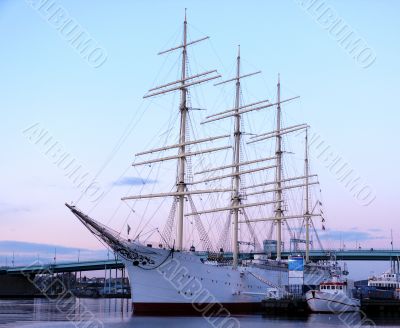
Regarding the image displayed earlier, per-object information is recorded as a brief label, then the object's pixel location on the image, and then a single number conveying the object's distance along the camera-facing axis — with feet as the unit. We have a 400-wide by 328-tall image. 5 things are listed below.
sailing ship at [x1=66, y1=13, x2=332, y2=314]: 210.59
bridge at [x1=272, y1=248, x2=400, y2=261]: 486.38
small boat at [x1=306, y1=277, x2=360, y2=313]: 242.37
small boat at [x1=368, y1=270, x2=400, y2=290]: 333.42
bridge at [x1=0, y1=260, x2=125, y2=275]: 561.02
